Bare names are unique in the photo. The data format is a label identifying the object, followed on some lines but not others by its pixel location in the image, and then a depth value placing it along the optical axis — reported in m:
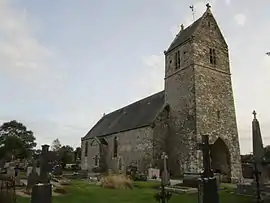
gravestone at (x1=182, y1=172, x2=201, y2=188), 17.66
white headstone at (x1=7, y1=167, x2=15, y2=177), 16.74
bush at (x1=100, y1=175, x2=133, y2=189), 17.86
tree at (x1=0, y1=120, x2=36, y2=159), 45.47
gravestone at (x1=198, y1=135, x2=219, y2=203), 5.84
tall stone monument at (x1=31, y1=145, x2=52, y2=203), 6.83
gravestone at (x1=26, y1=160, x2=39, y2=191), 13.68
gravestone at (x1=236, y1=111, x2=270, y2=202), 8.66
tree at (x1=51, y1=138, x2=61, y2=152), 75.27
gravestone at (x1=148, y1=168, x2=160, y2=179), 24.89
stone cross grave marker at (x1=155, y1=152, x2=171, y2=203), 8.70
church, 26.34
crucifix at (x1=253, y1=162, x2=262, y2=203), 7.29
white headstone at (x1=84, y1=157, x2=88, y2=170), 42.09
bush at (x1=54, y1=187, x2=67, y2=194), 14.81
